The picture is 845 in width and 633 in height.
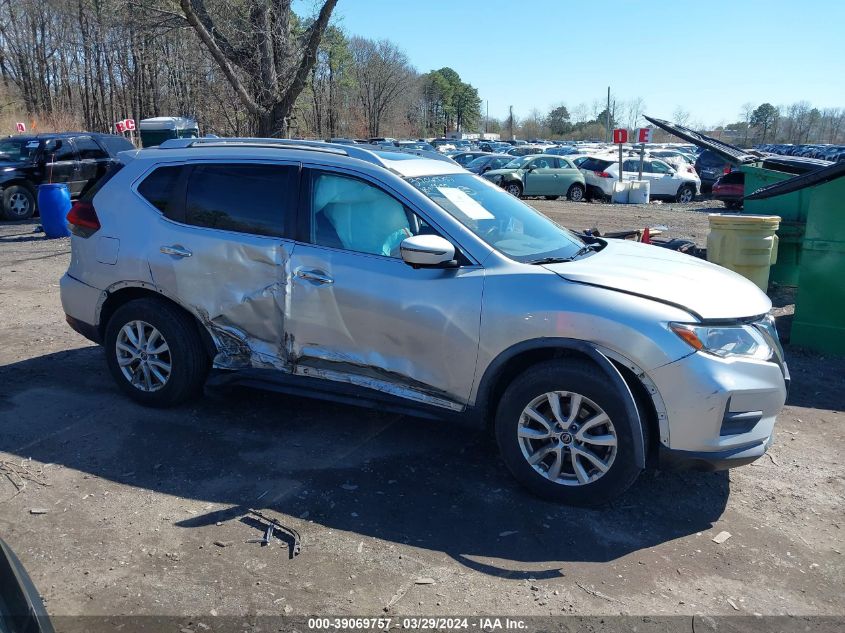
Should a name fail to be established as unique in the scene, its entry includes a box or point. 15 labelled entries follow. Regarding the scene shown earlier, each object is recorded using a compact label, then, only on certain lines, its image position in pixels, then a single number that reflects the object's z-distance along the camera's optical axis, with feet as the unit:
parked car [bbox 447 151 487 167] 93.25
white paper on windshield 14.65
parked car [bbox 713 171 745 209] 71.82
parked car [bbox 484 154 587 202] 81.30
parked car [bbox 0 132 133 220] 51.44
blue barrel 44.37
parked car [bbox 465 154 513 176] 87.35
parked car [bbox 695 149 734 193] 89.97
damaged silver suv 12.12
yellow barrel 24.62
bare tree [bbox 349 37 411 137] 228.43
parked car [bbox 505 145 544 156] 132.26
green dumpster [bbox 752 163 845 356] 22.07
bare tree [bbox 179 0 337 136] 41.57
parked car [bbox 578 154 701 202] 81.92
